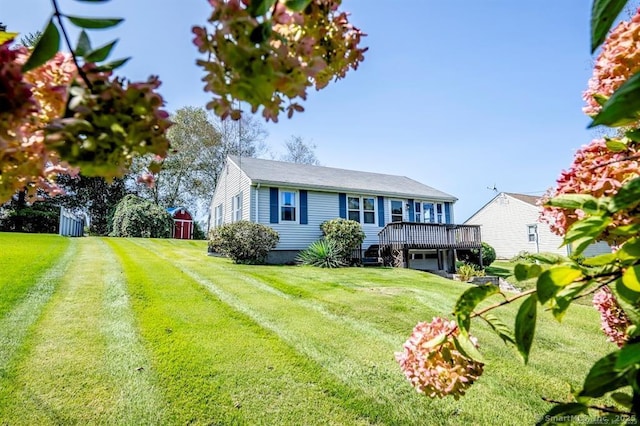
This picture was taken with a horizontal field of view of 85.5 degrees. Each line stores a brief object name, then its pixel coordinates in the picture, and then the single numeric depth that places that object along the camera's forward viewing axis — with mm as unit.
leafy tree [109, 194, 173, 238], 19797
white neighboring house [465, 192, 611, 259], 20766
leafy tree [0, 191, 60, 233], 19031
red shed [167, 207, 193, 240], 22547
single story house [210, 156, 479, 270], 12688
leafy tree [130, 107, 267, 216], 25125
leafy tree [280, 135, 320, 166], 27203
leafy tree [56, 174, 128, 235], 24359
